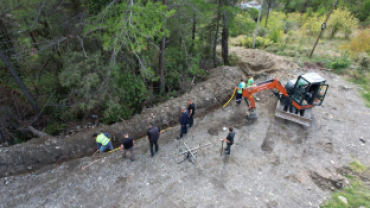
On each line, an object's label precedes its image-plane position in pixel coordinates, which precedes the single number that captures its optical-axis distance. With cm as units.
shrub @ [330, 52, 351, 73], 1333
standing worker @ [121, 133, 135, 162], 672
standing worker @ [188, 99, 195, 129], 807
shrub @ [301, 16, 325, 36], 1981
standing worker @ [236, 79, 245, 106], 957
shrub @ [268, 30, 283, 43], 1924
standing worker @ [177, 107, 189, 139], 759
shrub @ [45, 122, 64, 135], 922
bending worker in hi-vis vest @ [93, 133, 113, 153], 711
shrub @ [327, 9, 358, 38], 1912
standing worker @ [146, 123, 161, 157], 686
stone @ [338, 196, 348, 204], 607
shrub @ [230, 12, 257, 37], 1195
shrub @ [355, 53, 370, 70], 1314
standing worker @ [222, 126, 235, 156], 695
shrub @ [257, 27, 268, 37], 2161
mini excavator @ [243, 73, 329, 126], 852
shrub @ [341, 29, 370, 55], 1370
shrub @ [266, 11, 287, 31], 2270
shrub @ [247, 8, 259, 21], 1230
